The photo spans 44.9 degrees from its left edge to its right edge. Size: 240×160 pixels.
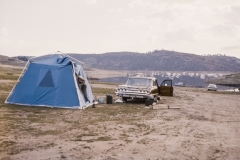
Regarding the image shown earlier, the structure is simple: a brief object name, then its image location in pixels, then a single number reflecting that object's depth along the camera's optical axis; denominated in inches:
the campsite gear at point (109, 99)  701.9
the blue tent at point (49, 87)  575.5
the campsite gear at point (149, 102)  681.0
